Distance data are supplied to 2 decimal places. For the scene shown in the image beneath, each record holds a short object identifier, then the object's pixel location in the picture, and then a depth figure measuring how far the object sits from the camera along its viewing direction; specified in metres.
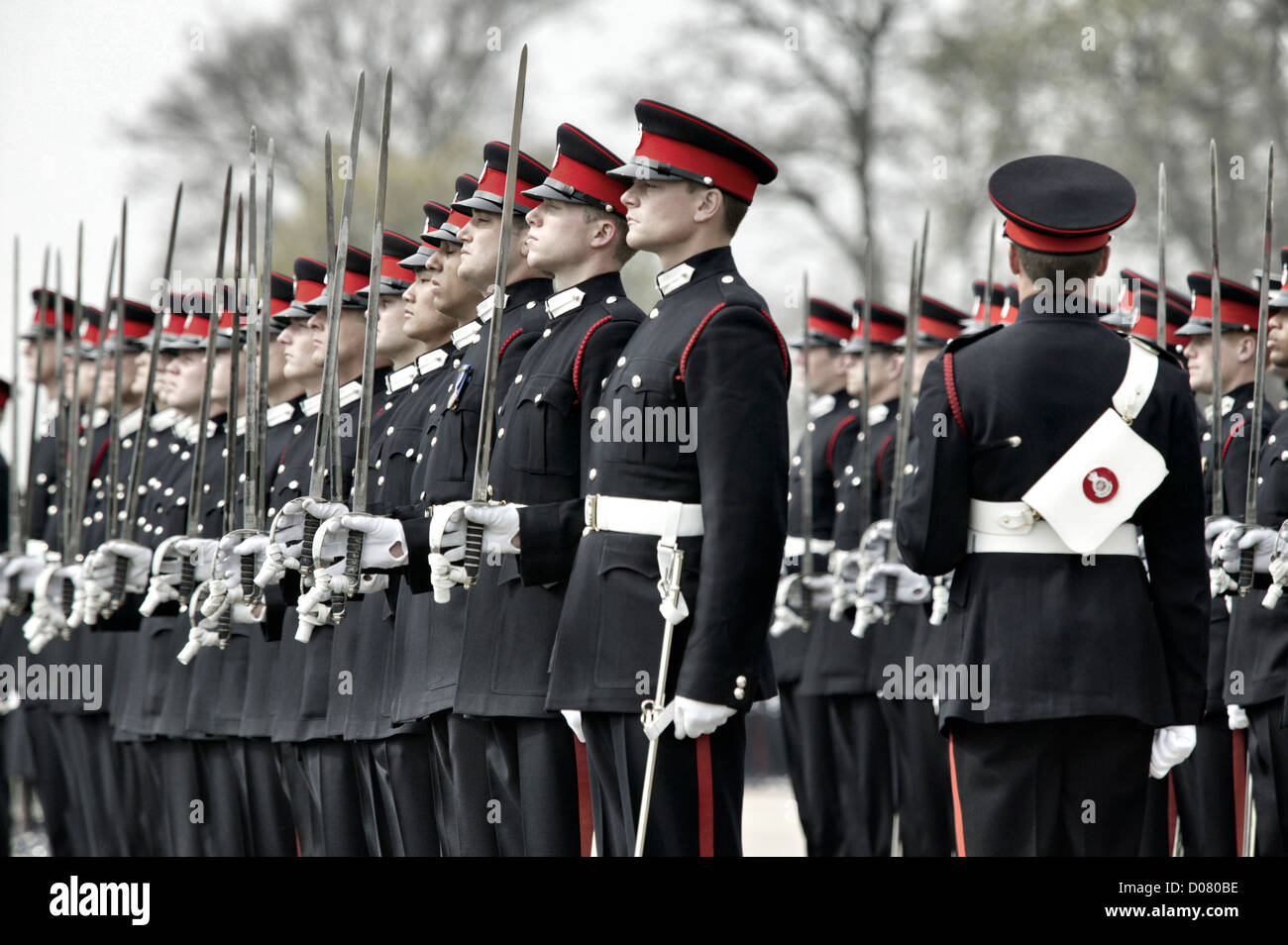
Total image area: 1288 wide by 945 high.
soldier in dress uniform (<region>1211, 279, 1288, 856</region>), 13.23
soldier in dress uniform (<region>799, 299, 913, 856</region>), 18.03
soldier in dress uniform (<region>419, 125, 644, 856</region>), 11.16
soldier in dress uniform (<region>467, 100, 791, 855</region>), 9.71
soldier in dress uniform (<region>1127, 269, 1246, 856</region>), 14.16
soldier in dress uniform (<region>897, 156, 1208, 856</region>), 9.64
